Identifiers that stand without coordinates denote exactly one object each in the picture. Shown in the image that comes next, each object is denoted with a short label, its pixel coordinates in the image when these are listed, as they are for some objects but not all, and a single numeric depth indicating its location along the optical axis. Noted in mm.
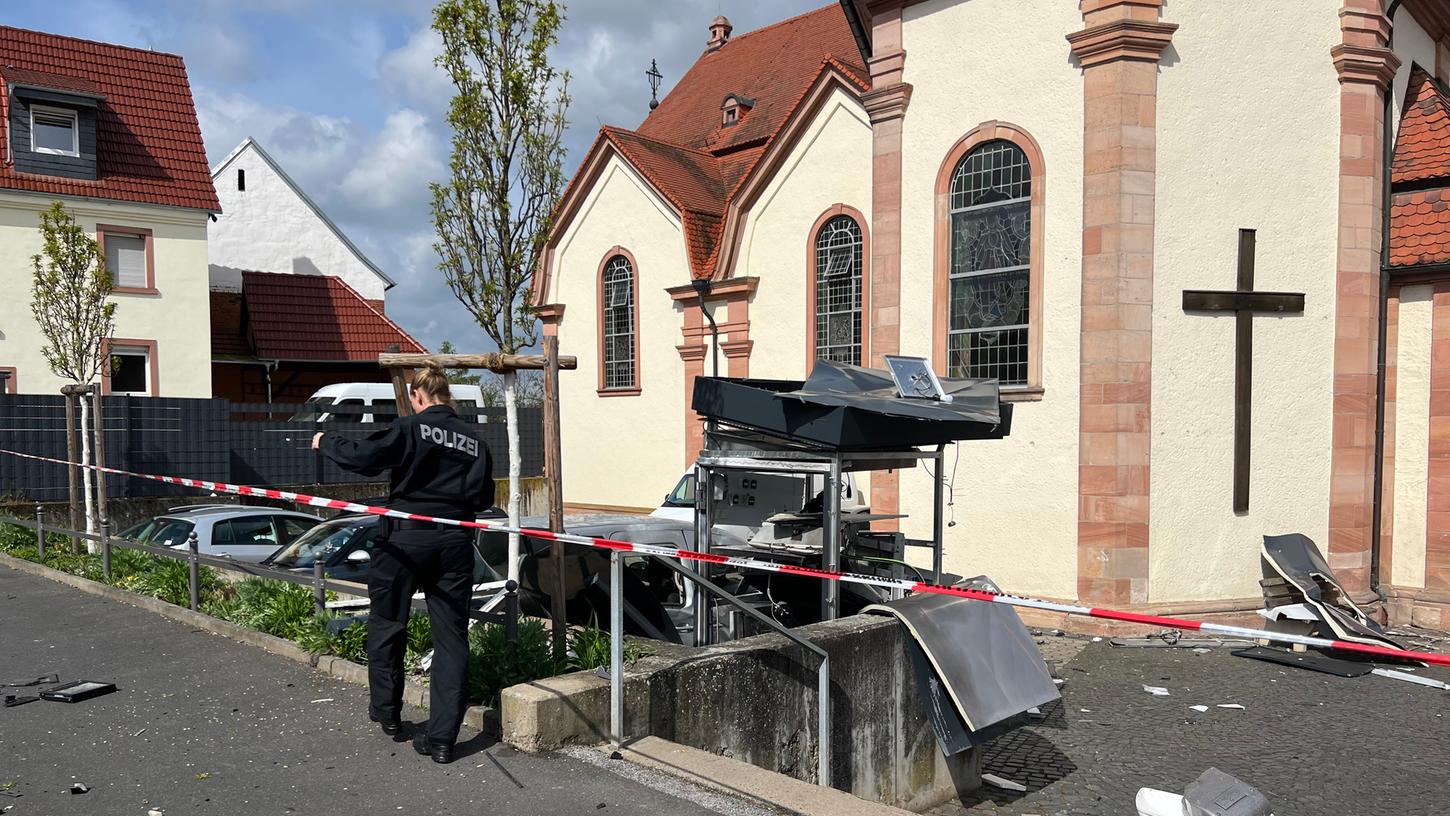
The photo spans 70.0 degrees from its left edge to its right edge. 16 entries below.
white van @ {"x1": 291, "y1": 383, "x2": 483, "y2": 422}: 20875
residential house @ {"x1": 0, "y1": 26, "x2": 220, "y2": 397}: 21656
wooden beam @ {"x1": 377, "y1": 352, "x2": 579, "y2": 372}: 6340
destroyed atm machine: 6785
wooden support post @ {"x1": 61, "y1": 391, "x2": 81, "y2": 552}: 12711
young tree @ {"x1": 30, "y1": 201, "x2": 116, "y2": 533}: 13812
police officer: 4871
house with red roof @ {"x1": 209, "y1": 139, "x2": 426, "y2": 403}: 28266
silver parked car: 11219
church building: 11141
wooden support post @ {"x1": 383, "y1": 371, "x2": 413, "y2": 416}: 6523
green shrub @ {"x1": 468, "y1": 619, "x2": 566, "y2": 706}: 5379
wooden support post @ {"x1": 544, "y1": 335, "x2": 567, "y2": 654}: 6219
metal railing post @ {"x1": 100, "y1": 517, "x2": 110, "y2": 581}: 9672
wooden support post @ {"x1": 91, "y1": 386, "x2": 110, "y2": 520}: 11182
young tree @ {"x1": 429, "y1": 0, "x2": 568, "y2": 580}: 8930
